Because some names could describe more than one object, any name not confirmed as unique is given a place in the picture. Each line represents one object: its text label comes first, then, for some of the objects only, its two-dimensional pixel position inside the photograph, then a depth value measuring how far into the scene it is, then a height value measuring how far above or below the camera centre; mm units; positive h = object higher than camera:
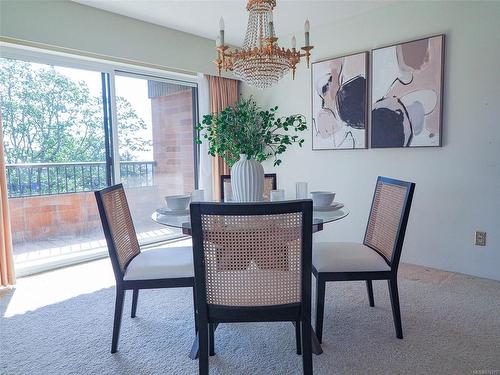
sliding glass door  3107 +137
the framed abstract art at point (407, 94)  2912 +562
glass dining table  1729 -332
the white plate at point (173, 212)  1973 -313
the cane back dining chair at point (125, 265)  1798 -594
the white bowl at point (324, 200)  2107 -270
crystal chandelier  2262 +710
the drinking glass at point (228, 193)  2419 -262
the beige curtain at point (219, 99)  4223 +768
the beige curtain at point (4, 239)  2748 -638
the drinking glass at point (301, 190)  2371 -233
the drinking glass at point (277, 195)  2254 -255
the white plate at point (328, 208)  2026 -312
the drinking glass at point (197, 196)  2248 -251
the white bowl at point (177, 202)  2031 -260
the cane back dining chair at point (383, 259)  1878 -599
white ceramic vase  2129 -132
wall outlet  2797 -705
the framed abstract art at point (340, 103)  3365 +567
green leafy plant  2072 +165
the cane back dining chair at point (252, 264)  1293 -428
